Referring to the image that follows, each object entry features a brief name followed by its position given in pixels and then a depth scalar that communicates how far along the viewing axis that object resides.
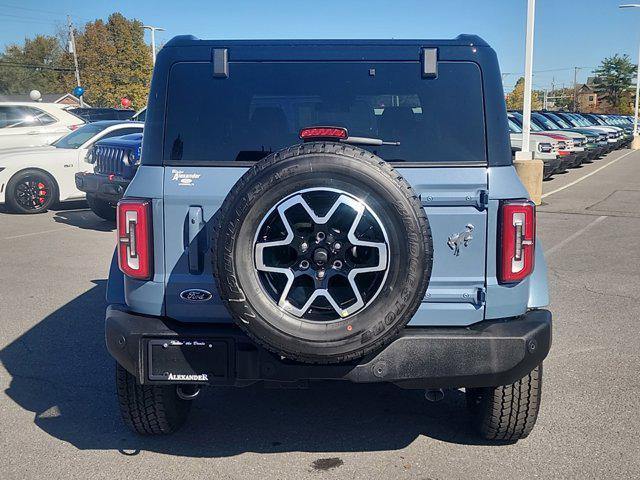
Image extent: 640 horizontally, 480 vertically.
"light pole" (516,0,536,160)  14.85
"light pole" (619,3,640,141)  39.06
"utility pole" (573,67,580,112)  100.00
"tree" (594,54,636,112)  80.88
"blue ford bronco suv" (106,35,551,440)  3.06
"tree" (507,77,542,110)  78.18
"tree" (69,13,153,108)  68.38
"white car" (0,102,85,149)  15.80
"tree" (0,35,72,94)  86.06
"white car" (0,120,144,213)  12.73
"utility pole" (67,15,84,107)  53.71
